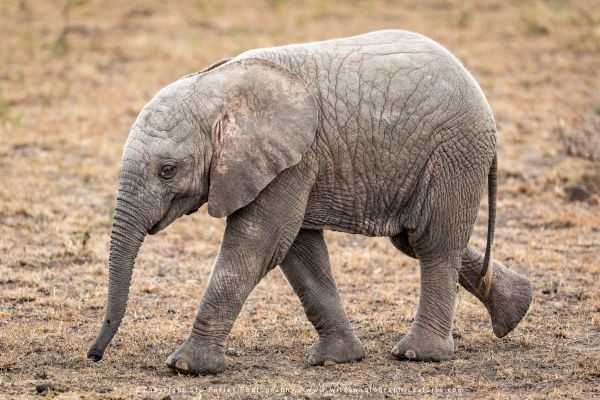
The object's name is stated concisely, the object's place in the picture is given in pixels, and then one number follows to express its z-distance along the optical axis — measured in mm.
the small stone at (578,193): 25125
